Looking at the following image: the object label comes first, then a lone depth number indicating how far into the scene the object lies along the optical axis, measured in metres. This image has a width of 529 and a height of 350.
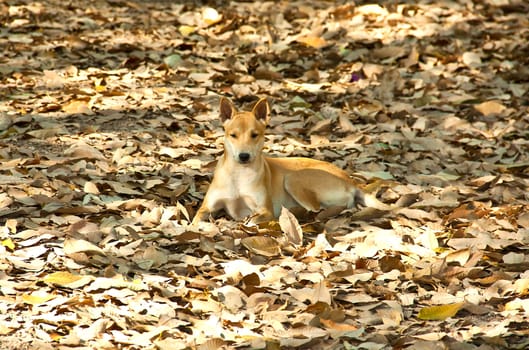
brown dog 16.12
